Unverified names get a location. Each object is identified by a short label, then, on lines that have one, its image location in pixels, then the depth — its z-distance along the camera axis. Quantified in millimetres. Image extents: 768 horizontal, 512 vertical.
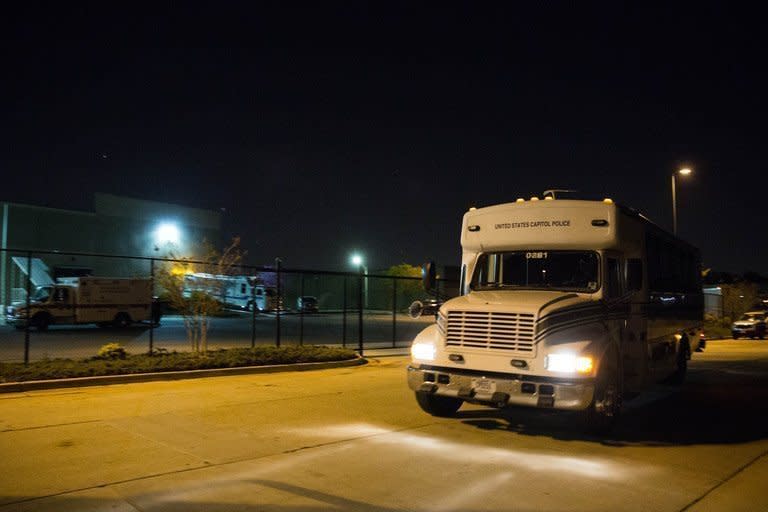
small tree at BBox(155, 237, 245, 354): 15180
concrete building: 40188
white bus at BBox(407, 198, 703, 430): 7949
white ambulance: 27500
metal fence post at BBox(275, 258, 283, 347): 16412
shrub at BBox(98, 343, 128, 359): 14398
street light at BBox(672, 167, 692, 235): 31906
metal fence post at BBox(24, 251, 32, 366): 12854
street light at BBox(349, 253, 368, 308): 47175
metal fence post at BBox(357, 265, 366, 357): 18669
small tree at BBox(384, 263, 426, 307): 53719
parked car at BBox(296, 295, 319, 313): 46250
